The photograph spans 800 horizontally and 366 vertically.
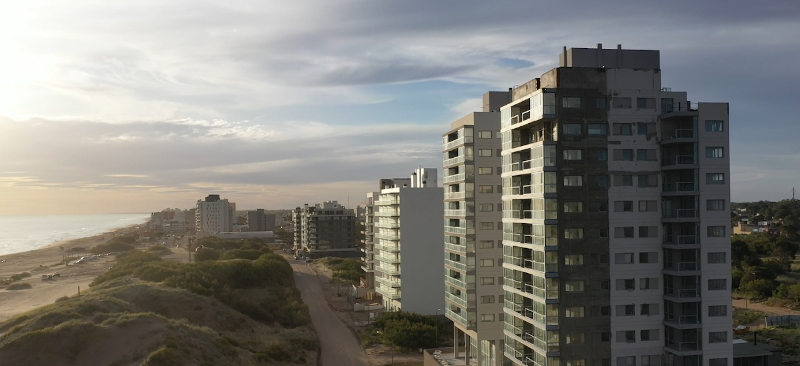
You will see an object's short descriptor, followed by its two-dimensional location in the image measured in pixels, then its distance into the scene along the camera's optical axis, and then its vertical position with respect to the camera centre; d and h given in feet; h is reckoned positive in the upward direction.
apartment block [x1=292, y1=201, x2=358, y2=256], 590.55 -37.58
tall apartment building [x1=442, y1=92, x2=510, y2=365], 177.68 -12.39
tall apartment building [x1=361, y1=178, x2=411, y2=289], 360.69 -21.91
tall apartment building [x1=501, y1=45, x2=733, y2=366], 133.08 -7.23
